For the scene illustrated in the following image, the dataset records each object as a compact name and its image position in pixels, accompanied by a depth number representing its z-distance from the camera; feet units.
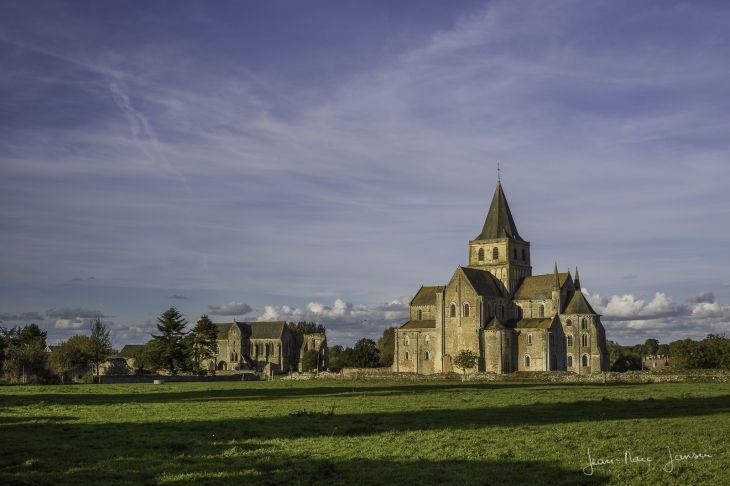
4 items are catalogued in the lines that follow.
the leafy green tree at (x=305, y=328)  516.73
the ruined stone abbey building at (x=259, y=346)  438.81
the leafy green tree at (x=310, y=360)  400.26
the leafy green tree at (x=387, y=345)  457.10
